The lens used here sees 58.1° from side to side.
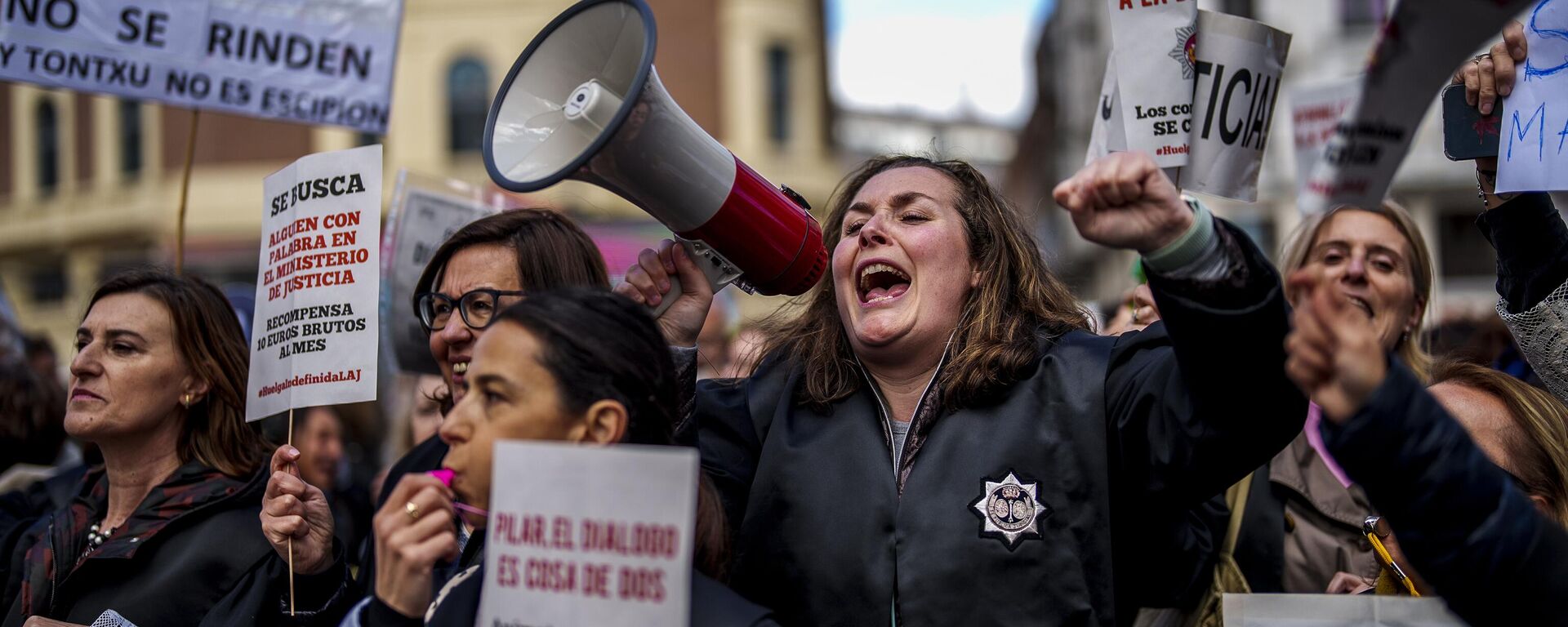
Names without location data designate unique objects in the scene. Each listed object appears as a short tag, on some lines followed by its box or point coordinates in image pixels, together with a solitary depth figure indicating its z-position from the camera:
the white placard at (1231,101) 2.87
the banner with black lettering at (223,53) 4.32
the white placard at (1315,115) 5.44
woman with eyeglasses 2.87
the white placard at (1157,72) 2.86
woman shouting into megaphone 2.18
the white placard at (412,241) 4.32
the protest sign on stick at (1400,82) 2.38
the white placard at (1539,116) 2.65
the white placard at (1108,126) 3.29
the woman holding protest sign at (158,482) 2.98
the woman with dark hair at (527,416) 2.10
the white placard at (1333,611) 2.31
